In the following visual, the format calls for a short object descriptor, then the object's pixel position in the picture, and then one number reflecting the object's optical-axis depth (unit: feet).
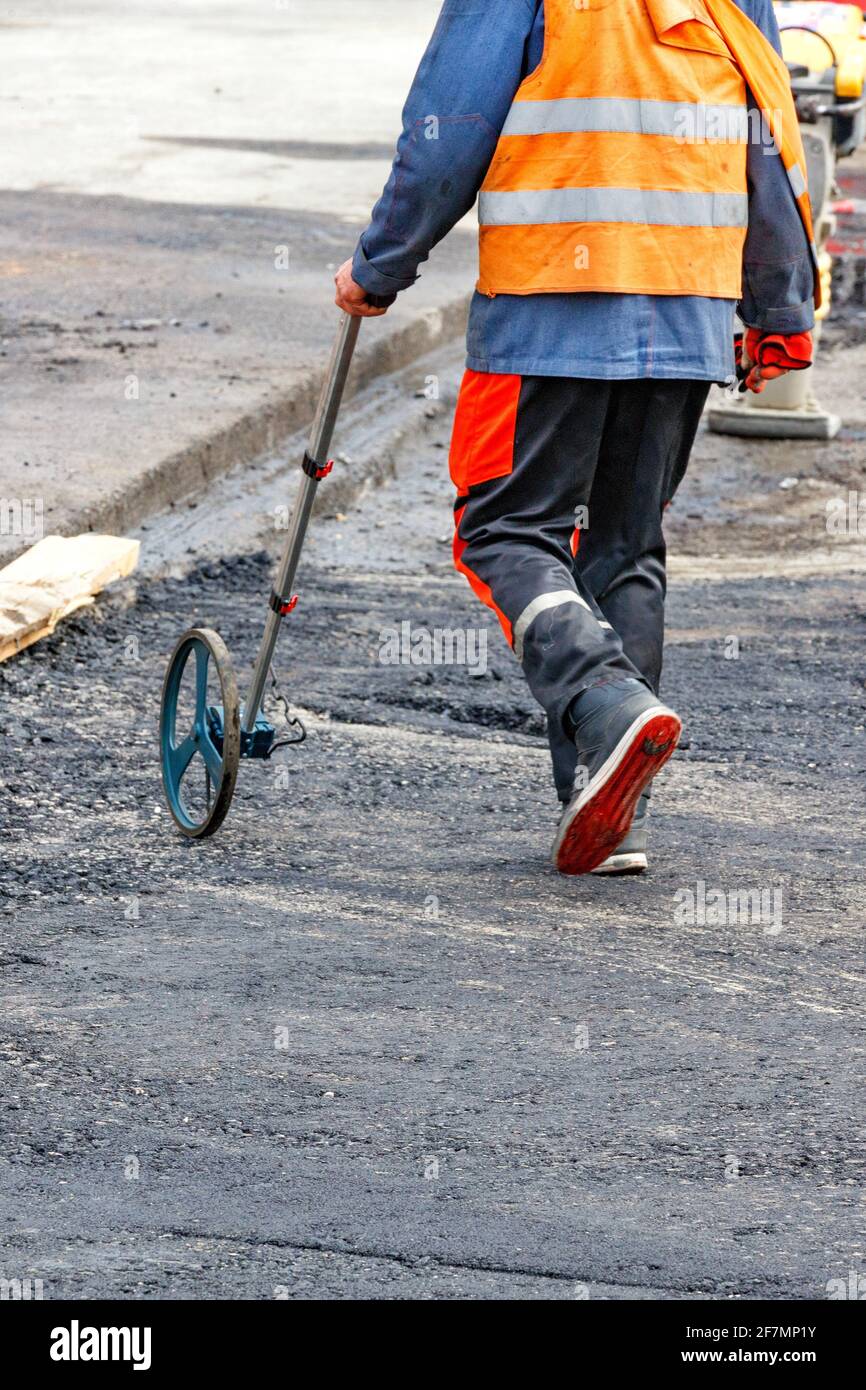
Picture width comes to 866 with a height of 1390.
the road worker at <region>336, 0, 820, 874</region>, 23.34
